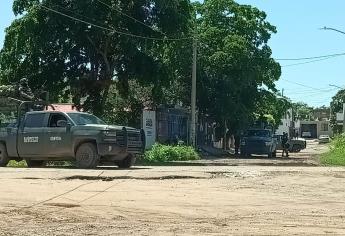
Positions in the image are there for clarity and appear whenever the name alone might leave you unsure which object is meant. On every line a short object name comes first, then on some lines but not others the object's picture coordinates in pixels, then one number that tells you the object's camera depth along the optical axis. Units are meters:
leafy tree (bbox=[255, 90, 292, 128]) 45.46
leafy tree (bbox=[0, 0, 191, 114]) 29.89
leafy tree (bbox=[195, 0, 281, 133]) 40.09
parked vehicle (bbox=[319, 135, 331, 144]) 99.62
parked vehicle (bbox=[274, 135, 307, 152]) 51.41
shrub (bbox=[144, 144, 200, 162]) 29.52
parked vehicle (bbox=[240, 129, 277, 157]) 39.09
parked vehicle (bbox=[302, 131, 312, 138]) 146.70
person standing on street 42.38
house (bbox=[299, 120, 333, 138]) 146.75
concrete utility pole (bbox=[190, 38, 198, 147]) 34.17
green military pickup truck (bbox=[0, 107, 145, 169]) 19.42
